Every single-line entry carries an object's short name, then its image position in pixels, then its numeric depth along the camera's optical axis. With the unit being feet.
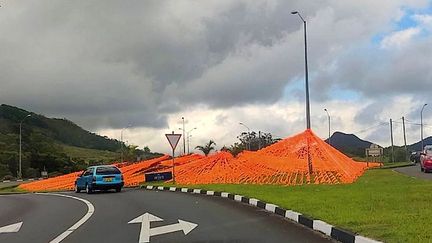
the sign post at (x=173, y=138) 100.75
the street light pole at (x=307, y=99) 104.27
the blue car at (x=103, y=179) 100.80
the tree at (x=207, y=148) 236.75
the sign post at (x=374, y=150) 179.42
